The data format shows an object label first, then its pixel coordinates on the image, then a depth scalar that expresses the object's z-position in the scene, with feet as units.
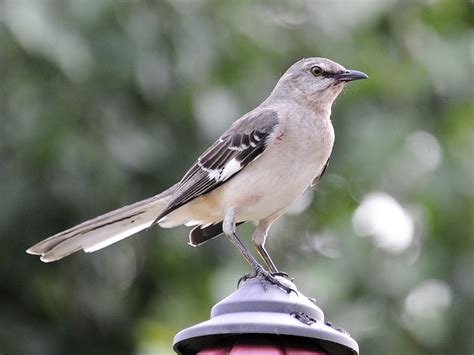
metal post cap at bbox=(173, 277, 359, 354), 19.79
